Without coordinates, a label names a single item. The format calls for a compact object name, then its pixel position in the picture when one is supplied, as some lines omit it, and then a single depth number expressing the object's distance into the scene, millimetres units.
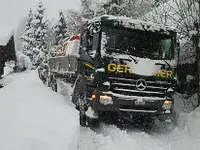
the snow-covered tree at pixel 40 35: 33243
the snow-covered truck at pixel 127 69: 4753
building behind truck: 17473
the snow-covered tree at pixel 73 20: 18216
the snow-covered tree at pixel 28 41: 33626
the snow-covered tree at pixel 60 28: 32858
